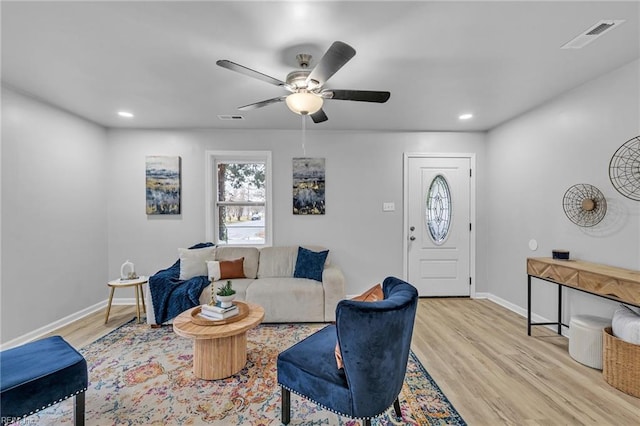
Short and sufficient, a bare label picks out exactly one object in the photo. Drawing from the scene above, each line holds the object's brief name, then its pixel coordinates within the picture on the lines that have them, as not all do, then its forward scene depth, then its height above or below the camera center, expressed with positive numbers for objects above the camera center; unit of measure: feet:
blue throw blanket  10.64 -3.18
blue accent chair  4.60 -2.58
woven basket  6.63 -3.63
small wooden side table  10.94 -2.76
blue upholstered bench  4.86 -2.98
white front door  14.35 -1.25
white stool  7.82 -3.54
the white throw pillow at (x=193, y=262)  11.91 -2.10
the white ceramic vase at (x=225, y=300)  7.83 -2.44
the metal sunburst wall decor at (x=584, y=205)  8.82 +0.24
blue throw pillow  12.36 -2.29
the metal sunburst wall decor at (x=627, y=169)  7.85 +1.22
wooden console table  6.96 -1.84
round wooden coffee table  7.24 -3.57
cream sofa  11.01 -3.26
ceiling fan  6.76 +3.02
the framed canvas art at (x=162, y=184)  13.78 +1.32
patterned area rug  6.08 -4.38
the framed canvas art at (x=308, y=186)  14.20 +1.27
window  14.57 +0.54
